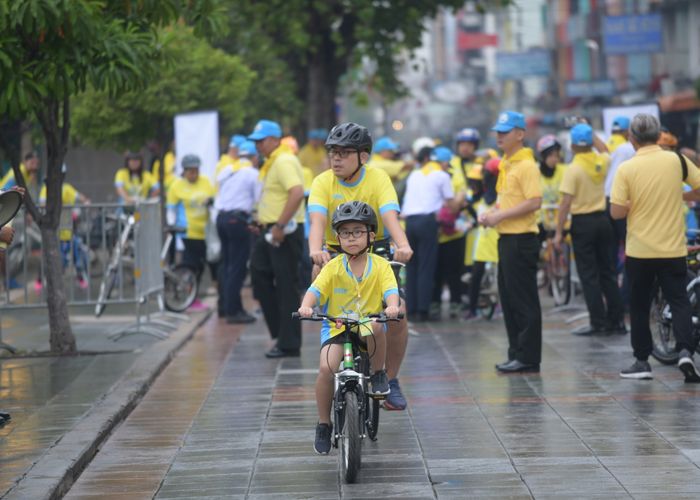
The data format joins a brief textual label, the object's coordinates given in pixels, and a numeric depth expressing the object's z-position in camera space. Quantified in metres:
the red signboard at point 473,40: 91.93
